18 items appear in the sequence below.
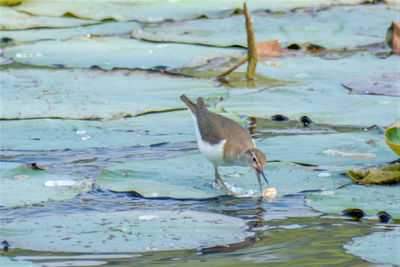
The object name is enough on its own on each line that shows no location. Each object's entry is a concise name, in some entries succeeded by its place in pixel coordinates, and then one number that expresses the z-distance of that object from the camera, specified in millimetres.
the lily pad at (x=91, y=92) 13586
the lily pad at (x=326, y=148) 11242
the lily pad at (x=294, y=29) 19344
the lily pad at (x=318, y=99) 13312
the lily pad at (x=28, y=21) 20656
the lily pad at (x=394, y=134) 10352
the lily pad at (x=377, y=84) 14570
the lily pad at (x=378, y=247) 7602
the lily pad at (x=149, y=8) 21844
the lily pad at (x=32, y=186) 9727
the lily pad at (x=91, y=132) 12109
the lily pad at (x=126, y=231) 8219
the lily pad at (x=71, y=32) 19344
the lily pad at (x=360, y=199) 9406
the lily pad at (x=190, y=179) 10266
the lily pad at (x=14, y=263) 7426
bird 10352
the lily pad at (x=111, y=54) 16844
